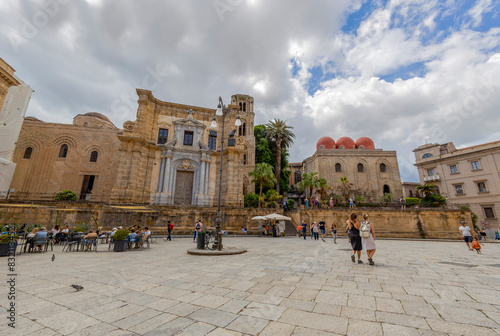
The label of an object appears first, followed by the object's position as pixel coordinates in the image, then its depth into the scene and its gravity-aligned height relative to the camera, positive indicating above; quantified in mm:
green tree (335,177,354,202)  33188 +5443
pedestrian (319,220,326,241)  16684 -545
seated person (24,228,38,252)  8702 -844
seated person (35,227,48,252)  8734 -766
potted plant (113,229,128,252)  9199 -913
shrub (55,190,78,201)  20906 +2245
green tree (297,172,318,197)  31141 +5463
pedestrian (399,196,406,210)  23012 +1821
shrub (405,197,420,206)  27258 +2575
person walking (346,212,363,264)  6750 -465
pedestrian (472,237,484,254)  9579 -1095
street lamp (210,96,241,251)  8898 +4691
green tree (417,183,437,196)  30031 +4559
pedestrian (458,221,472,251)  10828 -606
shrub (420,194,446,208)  24764 +2566
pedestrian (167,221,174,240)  14234 -663
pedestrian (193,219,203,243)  13746 -499
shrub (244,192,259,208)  23803 +2390
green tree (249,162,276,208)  26359 +5713
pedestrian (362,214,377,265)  6429 -714
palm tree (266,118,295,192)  35062 +14288
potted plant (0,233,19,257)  7496 -917
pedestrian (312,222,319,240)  16817 -939
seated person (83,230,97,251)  9273 -928
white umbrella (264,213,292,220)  17281 +216
